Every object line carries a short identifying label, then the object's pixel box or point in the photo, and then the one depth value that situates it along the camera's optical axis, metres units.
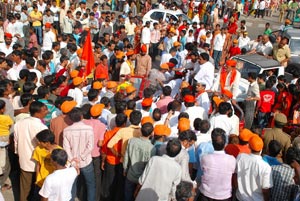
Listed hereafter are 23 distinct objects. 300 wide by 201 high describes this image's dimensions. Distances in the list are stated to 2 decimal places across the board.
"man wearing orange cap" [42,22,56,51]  11.89
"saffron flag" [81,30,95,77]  9.63
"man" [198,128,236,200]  5.18
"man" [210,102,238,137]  6.73
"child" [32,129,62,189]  5.41
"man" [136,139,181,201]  4.98
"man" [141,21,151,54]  14.28
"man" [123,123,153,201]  5.53
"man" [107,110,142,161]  5.93
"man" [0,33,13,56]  10.48
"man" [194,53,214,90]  8.77
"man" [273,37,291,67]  11.85
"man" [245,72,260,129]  8.84
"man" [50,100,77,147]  6.26
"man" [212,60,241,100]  8.95
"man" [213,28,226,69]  13.73
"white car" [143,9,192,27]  17.64
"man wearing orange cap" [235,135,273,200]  5.03
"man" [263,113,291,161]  6.46
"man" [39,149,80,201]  4.93
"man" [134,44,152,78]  10.35
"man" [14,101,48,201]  5.91
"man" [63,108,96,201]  5.79
